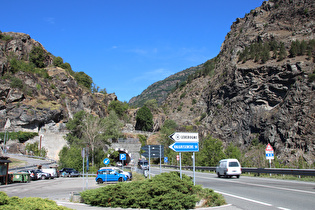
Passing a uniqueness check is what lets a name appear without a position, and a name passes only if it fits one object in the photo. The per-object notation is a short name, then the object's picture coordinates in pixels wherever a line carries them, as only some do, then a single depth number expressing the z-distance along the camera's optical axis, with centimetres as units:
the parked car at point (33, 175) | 3499
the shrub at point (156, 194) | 966
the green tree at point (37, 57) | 9485
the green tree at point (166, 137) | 6913
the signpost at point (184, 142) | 1217
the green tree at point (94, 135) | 5524
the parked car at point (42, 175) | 3616
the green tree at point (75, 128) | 6578
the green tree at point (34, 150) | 6284
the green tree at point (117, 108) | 10575
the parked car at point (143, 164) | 4968
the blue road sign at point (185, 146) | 1216
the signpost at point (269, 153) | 2638
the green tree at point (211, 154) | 4647
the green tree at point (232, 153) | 4437
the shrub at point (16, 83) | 7239
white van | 2439
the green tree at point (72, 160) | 4525
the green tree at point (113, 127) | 6676
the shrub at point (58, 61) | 10902
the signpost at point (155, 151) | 1927
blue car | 2540
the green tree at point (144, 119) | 10531
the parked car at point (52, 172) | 3775
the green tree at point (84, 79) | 11402
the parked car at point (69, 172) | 4131
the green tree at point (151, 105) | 11693
